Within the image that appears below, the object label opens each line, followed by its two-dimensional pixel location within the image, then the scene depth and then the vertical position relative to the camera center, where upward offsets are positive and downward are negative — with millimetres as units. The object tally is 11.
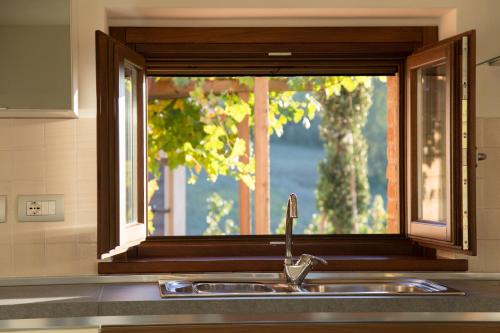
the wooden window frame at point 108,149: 3139 +59
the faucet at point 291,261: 3287 -376
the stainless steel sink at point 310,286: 3309 -483
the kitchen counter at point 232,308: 2879 -490
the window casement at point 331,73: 3236 +115
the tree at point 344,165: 8211 -18
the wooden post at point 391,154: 3871 +49
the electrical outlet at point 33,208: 3404 -169
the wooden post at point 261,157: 5961 +49
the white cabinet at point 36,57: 3141 +403
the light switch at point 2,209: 3387 -171
